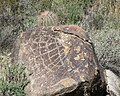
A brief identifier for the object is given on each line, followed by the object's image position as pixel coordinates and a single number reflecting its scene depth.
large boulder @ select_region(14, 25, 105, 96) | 5.42
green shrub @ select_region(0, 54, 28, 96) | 5.52
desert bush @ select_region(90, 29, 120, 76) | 7.06
